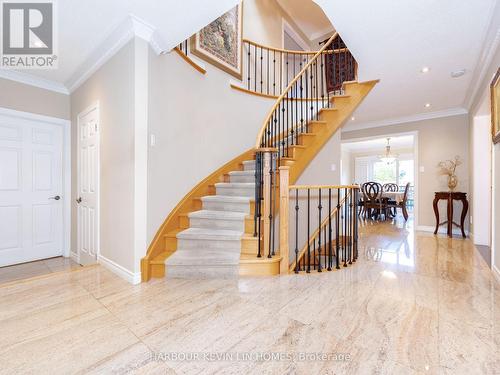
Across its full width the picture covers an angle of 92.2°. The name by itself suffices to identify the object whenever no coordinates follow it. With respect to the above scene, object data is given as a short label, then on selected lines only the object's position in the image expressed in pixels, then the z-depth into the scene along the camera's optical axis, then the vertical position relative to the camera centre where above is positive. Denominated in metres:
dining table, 6.17 -0.26
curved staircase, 2.32 -0.35
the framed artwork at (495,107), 2.35 +0.81
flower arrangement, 4.43 +0.33
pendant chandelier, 8.53 +1.11
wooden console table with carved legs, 4.26 -0.30
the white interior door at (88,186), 2.79 +0.00
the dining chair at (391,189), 6.49 -0.10
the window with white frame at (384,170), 9.47 +0.66
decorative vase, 4.41 +0.08
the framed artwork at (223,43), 3.62 +2.33
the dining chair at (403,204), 6.05 -0.48
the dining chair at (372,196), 6.25 -0.27
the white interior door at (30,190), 2.99 -0.05
